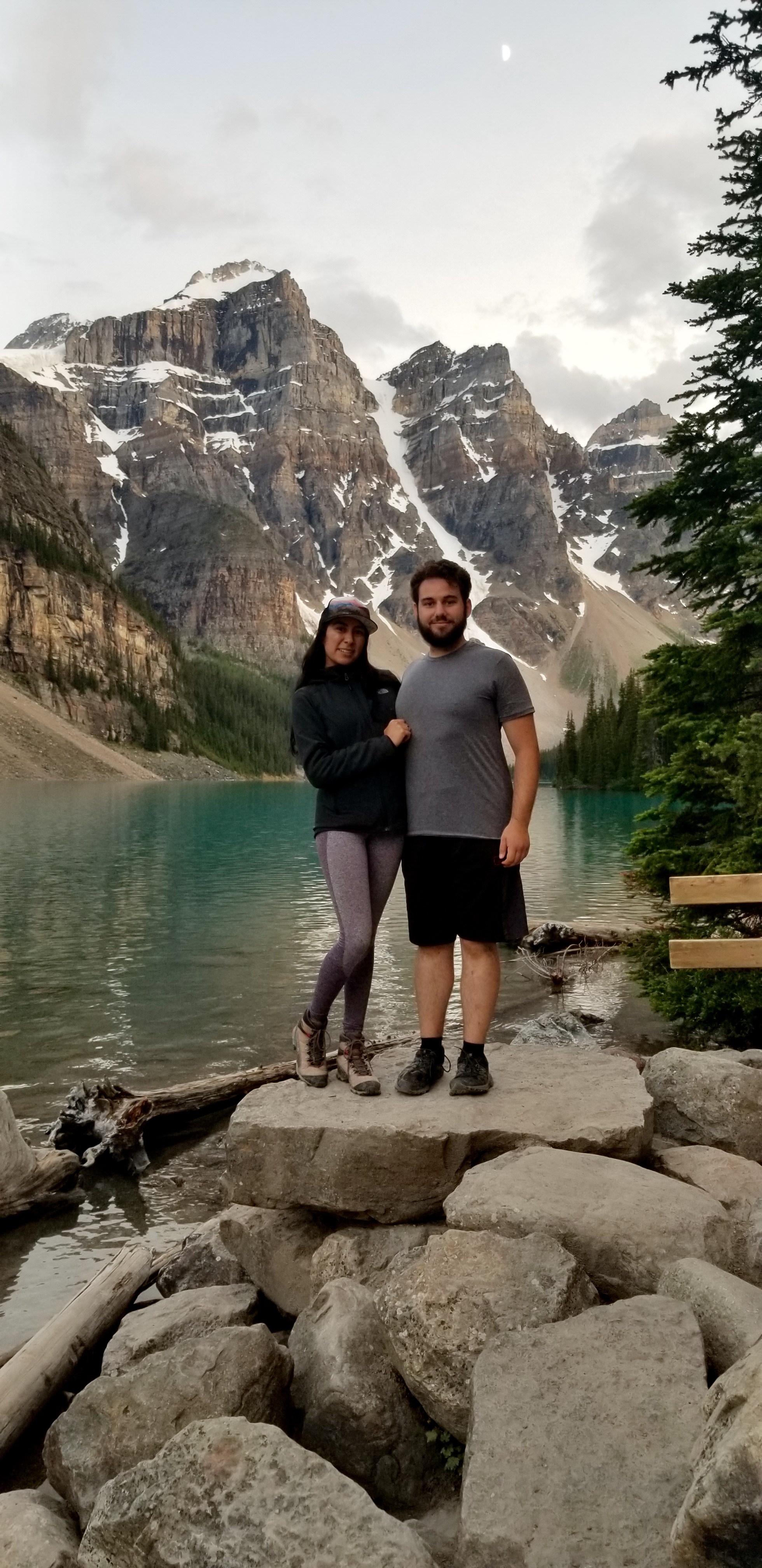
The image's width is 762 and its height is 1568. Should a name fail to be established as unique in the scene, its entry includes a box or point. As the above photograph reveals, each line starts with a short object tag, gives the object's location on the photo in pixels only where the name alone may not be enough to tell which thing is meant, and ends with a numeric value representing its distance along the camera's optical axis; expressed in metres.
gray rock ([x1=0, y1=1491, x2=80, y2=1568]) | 3.70
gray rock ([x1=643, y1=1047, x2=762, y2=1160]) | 6.48
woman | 6.17
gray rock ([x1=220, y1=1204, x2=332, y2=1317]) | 5.77
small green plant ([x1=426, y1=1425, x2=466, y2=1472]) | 4.12
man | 6.11
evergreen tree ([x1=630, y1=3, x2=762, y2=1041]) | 10.79
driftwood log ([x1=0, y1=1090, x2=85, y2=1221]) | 8.26
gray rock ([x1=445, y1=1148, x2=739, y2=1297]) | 4.50
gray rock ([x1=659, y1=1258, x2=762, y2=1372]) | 3.86
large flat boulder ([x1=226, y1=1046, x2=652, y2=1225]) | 5.50
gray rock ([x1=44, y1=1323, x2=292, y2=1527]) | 4.18
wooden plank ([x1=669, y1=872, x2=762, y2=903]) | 4.70
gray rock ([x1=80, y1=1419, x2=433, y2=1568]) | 3.15
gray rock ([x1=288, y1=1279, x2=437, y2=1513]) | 4.20
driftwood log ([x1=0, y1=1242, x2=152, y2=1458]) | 5.08
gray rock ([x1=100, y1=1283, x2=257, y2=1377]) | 5.30
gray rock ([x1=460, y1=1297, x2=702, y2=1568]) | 3.06
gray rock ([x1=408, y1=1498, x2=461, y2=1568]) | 3.61
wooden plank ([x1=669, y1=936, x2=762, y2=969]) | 4.92
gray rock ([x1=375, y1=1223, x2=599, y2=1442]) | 4.03
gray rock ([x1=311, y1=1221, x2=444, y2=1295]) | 5.46
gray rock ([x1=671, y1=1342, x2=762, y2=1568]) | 2.52
